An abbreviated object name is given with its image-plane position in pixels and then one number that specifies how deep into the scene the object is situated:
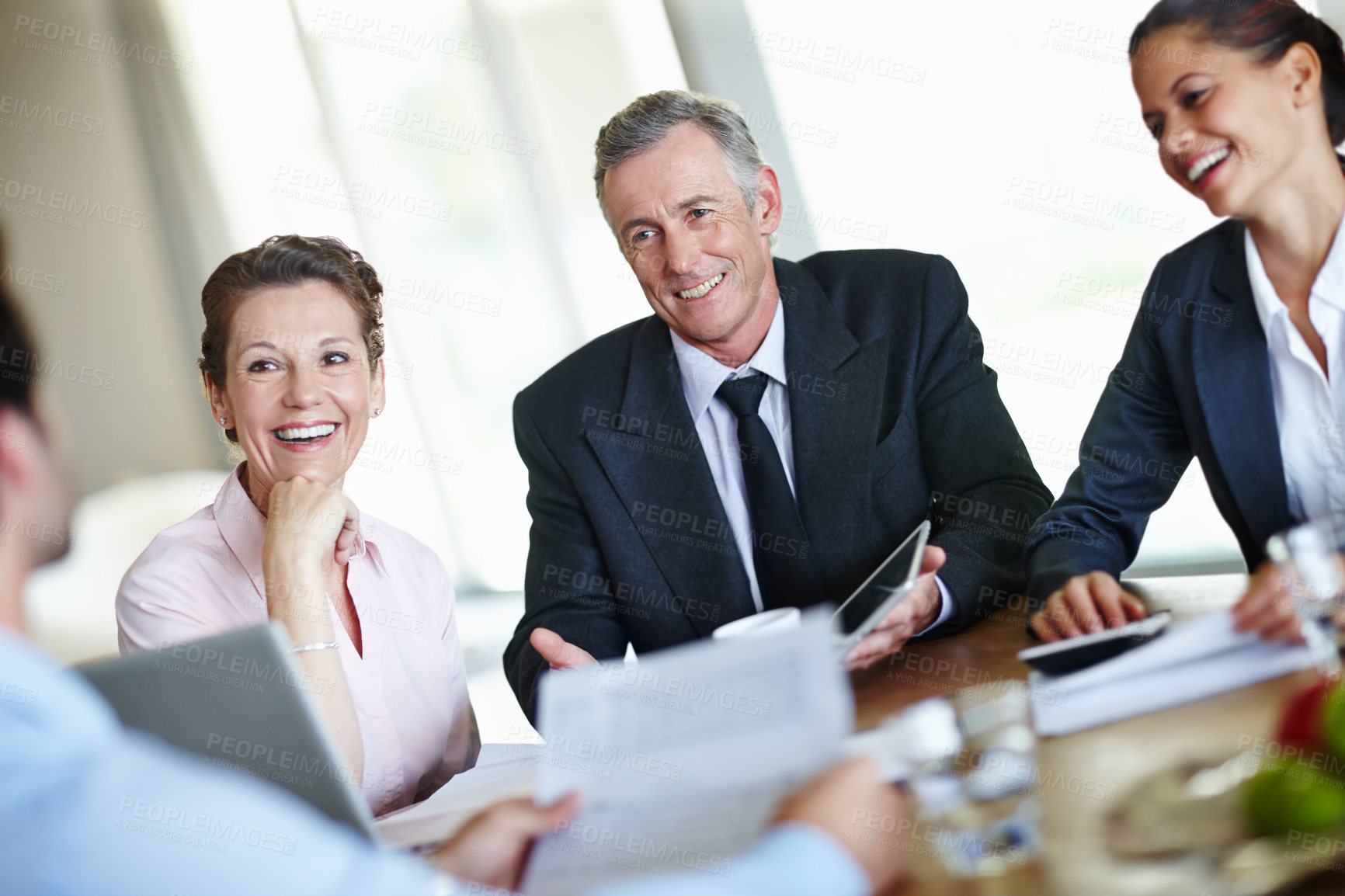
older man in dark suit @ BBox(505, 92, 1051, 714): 1.93
